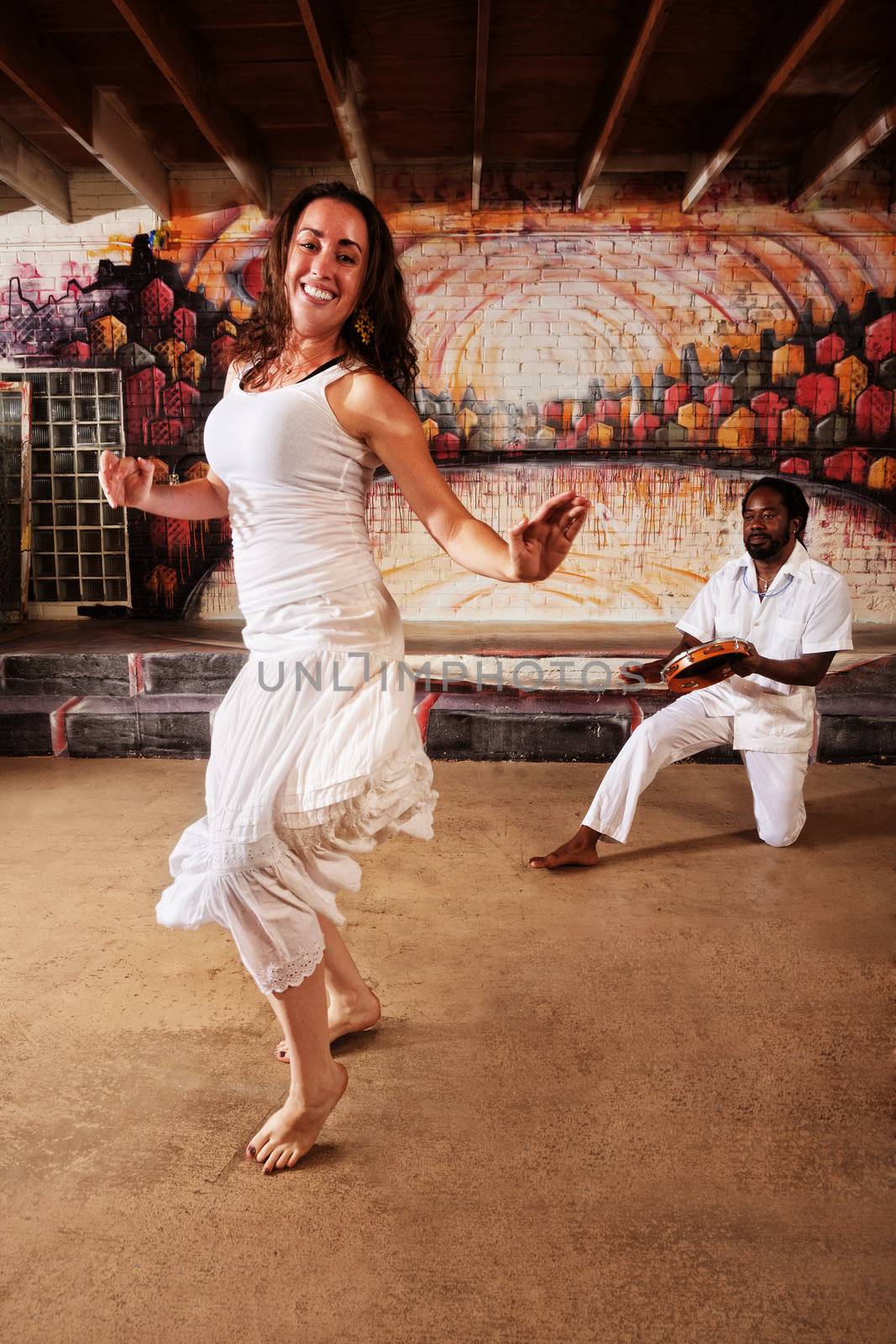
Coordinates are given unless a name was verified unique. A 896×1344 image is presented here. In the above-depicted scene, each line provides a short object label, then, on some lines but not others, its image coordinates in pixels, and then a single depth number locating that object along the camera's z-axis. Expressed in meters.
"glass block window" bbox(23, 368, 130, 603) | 6.46
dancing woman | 1.48
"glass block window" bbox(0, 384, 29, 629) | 6.39
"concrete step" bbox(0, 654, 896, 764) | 4.54
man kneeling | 3.17
